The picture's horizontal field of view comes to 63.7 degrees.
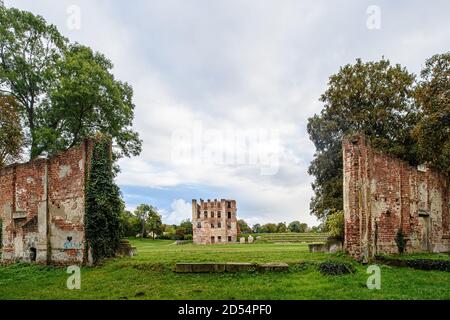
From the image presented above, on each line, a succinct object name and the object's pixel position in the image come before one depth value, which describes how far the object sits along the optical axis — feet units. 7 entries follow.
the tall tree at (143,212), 238.48
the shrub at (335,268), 40.45
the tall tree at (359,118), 85.15
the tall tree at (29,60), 81.35
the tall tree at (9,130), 62.70
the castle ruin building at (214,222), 222.28
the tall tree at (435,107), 59.52
